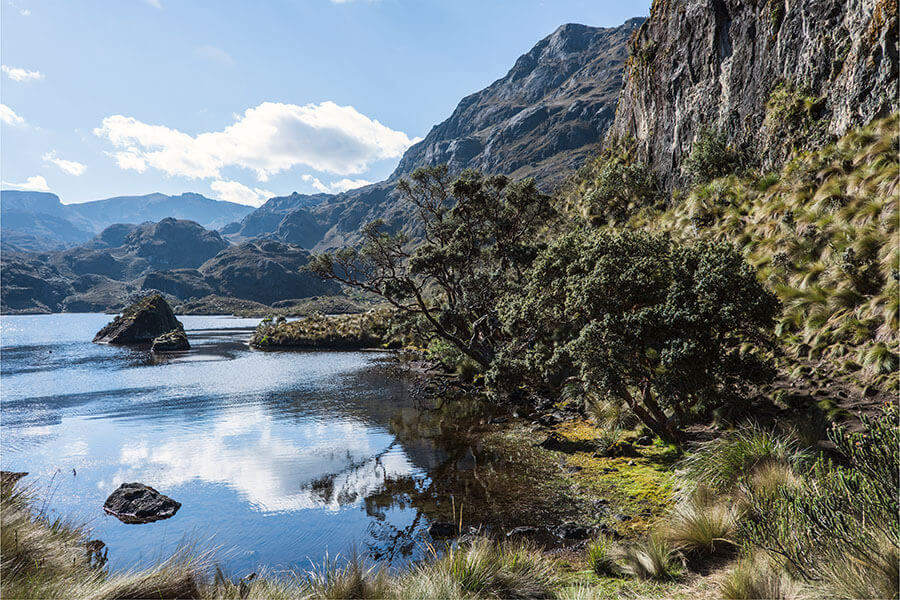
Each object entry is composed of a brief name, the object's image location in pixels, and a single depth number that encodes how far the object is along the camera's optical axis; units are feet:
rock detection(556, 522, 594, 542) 33.78
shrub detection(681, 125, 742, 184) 101.04
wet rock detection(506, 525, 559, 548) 33.52
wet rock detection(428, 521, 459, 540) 35.73
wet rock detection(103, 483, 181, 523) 41.50
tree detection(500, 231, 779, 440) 40.55
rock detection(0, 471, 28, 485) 43.80
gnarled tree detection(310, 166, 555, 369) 91.56
